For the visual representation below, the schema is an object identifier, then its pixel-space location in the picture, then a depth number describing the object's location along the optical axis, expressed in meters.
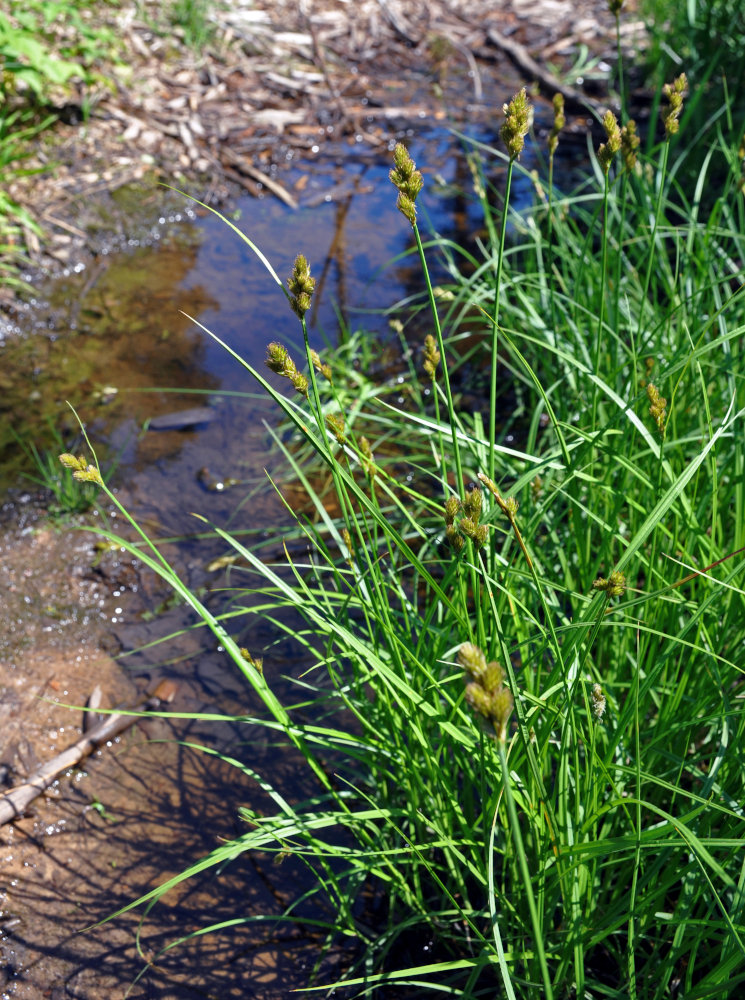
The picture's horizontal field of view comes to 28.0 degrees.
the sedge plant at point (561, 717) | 0.57
